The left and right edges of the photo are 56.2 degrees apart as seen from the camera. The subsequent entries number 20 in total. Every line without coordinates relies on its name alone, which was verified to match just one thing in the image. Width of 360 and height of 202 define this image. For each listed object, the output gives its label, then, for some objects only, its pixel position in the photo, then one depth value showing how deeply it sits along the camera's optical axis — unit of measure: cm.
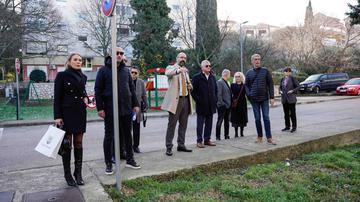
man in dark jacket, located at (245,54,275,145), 697
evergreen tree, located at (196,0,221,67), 2859
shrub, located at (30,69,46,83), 3494
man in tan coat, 602
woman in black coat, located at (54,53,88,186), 450
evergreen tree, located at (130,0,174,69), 3088
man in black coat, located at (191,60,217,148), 663
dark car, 3075
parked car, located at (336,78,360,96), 2805
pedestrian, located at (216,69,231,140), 850
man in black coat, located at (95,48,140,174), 501
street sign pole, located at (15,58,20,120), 1692
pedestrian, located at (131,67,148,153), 689
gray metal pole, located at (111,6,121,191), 421
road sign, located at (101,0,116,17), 403
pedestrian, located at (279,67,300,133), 920
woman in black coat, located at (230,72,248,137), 884
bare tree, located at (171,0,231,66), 2869
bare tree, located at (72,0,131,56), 3509
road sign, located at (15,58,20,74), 1692
